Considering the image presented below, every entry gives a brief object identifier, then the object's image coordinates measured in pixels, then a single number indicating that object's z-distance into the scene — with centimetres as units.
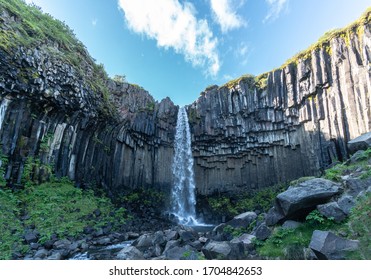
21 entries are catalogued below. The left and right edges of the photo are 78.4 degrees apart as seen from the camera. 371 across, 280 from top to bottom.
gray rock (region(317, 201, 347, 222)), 607
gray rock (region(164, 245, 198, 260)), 751
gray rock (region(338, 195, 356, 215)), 612
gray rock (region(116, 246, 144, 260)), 842
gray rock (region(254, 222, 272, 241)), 717
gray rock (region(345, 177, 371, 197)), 678
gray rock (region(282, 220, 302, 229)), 683
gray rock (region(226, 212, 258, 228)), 1042
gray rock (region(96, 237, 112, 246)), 1226
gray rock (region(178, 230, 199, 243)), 1047
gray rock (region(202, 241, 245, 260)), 643
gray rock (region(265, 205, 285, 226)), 746
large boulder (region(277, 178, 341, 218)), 691
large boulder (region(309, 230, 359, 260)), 470
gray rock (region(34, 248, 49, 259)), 939
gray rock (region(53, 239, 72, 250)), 1089
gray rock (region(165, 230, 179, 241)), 1078
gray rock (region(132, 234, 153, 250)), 1074
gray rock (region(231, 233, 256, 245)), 726
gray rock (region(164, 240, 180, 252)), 931
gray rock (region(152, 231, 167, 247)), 1019
